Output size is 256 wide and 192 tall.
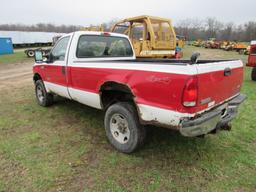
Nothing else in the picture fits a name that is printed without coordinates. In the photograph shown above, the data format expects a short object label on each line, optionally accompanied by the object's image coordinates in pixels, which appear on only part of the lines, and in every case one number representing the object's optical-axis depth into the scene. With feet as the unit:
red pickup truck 8.66
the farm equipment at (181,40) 62.95
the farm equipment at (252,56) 28.73
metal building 95.63
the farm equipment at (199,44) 163.10
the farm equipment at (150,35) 30.94
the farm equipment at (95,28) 44.10
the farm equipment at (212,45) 139.65
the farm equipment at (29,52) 78.47
